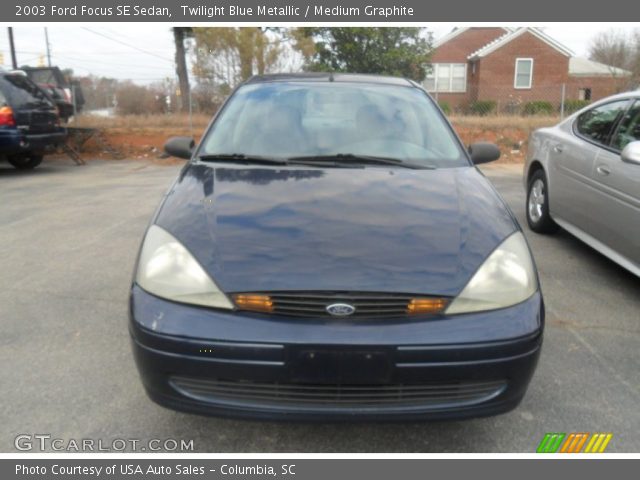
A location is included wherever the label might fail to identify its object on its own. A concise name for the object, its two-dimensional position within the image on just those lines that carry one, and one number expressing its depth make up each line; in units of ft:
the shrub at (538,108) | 56.70
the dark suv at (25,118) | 29.91
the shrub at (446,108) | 69.97
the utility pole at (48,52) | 112.02
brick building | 93.50
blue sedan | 6.31
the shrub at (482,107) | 58.19
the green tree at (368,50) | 69.97
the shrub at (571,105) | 63.55
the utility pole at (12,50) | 74.41
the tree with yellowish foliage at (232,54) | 55.06
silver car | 12.55
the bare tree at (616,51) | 95.71
